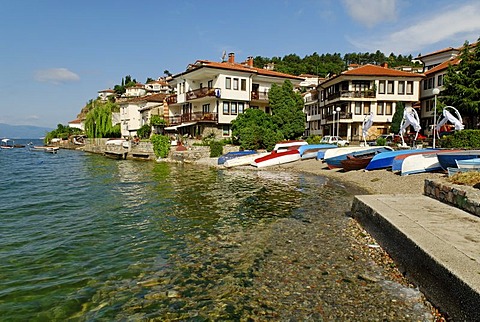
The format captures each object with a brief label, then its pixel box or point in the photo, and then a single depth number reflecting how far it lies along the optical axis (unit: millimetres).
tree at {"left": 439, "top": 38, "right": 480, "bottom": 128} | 31516
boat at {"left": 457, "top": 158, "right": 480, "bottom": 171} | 12355
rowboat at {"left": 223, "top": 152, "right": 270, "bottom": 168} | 28531
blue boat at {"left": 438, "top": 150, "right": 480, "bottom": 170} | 14422
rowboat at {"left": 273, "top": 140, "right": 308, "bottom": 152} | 31594
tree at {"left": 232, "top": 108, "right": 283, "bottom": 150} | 34056
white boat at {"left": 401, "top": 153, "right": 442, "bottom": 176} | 16453
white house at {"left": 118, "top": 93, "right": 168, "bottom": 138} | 60125
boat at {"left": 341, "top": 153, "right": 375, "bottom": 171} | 20781
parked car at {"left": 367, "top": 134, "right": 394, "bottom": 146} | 36347
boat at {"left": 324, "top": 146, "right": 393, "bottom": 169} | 22391
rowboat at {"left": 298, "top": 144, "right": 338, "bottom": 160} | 28766
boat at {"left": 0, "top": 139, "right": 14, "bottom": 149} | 85931
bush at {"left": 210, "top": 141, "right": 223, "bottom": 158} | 34750
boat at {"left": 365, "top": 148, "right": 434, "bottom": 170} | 19109
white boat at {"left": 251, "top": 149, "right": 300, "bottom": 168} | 27562
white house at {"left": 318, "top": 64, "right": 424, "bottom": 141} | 45406
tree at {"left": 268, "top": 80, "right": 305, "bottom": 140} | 38500
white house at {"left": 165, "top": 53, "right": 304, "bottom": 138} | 40469
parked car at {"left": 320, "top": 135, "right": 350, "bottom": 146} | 37794
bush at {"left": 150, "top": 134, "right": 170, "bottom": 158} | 38594
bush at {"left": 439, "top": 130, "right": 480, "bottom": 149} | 22594
